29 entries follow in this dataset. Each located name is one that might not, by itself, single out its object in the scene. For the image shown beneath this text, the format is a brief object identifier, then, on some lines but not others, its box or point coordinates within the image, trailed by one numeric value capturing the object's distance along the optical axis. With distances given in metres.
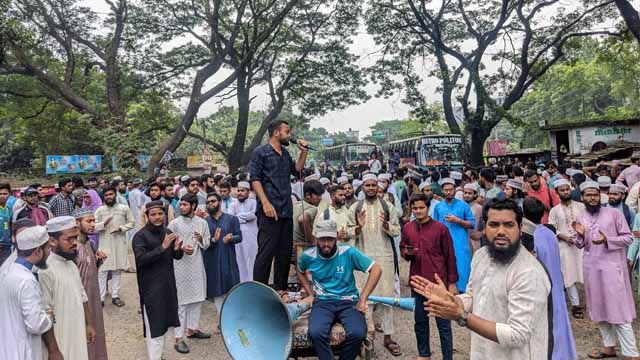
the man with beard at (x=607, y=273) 4.44
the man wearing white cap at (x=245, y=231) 7.25
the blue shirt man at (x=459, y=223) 5.78
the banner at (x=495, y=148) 37.00
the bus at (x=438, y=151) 19.94
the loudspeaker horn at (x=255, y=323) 3.75
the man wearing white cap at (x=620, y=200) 6.16
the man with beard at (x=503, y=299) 2.35
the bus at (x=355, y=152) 28.83
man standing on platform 4.40
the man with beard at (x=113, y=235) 7.09
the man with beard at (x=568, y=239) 5.52
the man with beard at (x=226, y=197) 7.28
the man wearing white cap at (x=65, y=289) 3.40
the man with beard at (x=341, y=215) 5.14
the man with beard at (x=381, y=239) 5.16
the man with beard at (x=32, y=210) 6.98
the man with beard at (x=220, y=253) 5.81
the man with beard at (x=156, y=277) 4.51
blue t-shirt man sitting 3.84
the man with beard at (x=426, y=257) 4.33
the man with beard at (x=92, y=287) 4.13
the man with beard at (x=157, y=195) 7.07
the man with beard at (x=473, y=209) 6.38
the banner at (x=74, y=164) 19.58
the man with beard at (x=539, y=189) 6.51
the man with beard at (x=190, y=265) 5.40
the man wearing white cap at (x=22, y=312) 2.95
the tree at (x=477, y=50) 16.59
